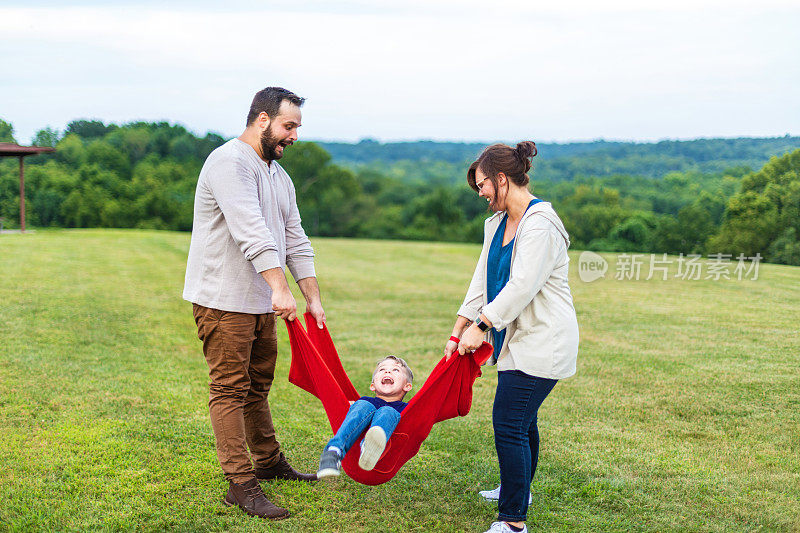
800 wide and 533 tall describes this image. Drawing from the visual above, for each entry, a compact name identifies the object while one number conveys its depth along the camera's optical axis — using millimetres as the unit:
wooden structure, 19188
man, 3164
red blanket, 3248
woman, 2939
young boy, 3071
